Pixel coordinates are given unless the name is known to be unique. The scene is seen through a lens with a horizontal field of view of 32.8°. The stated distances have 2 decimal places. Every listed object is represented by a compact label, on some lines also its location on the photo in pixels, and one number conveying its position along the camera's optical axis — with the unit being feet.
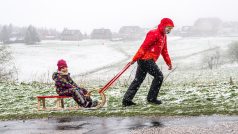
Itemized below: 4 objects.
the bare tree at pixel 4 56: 137.69
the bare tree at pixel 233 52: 271.00
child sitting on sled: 34.32
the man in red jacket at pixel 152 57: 33.81
